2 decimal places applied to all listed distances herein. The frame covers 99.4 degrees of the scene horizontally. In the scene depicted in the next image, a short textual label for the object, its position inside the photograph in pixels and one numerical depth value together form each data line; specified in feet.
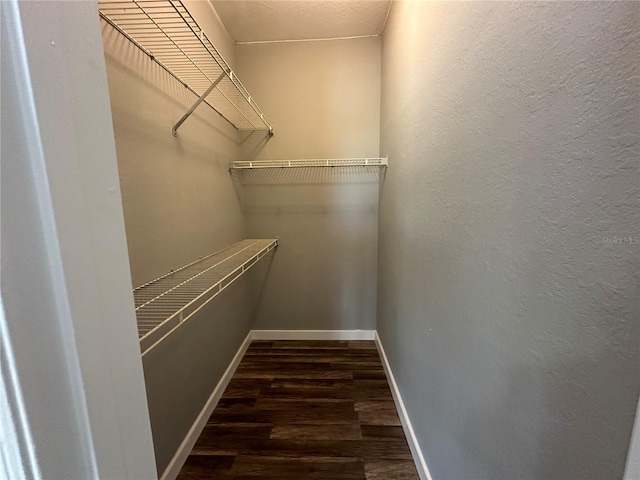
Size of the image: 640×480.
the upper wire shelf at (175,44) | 3.20
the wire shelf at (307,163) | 6.48
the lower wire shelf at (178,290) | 2.89
